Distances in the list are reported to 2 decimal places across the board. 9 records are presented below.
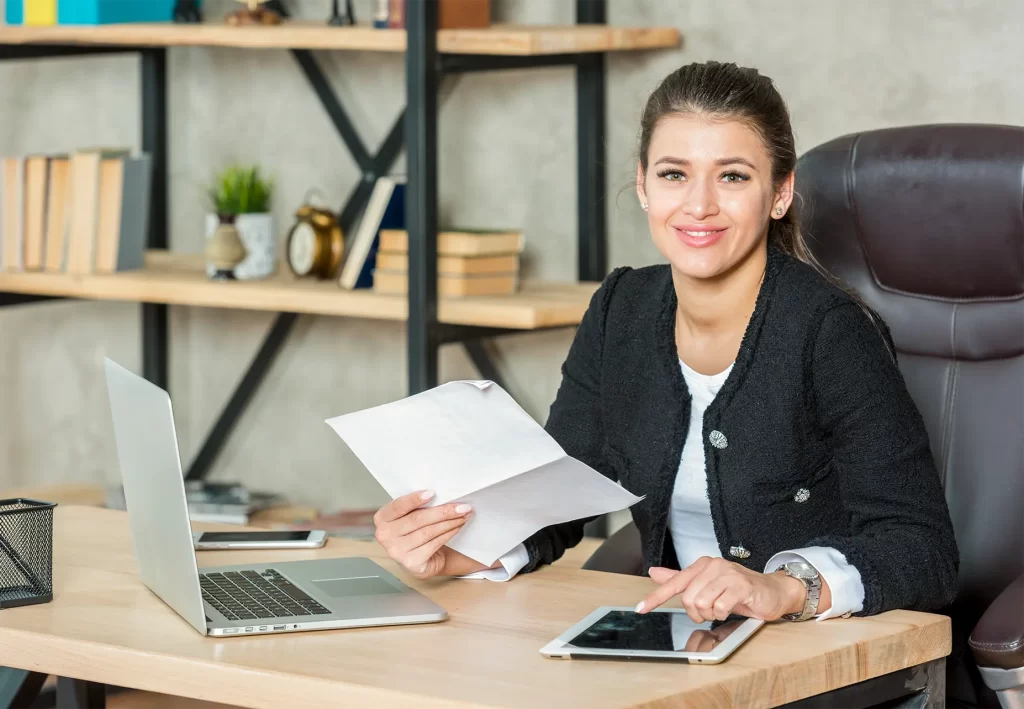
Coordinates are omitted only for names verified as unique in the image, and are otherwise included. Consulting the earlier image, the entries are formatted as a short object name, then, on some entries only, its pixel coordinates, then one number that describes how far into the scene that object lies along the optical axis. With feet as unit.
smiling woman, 9.17
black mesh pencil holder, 8.94
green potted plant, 14.01
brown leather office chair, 10.15
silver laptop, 8.56
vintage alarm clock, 13.98
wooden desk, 8.08
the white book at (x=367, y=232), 13.46
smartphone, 9.67
